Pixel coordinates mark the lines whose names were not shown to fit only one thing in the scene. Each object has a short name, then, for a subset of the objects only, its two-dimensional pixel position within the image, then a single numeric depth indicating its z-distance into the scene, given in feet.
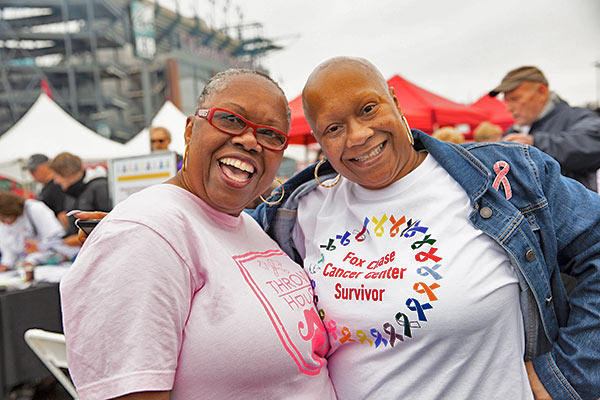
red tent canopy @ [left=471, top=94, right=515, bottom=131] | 33.35
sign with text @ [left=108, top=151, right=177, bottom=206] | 11.78
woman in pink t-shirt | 3.47
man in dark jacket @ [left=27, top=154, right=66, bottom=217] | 19.66
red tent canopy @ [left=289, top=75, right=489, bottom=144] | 21.05
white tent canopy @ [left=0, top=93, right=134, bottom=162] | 34.65
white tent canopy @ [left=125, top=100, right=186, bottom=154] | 34.23
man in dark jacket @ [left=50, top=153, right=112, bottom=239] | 15.98
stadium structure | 111.45
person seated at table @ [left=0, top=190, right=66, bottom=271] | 15.33
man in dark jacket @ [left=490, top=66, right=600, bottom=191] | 10.07
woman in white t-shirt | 4.61
